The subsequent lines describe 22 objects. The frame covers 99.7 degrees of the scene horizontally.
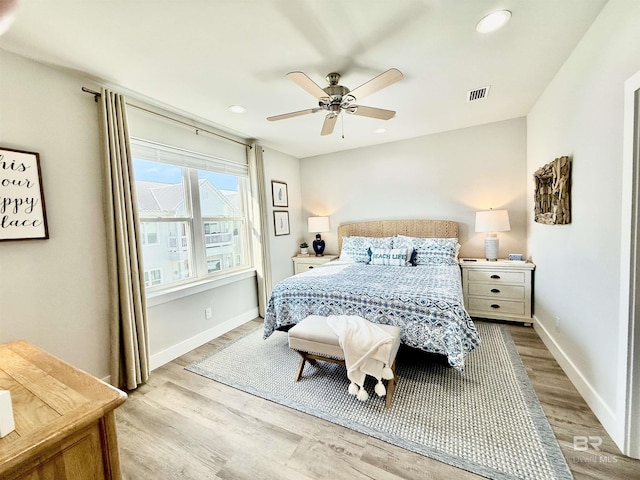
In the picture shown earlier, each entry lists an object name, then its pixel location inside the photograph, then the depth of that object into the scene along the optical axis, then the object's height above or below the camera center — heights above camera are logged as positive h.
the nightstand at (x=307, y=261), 4.45 -0.59
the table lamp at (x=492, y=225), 3.32 -0.09
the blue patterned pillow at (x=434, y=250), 3.50 -0.39
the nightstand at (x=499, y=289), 3.18 -0.87
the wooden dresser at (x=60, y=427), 0.71 -0.55
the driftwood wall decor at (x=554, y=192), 2.17 +0.20
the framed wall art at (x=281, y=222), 4.31 +0.08
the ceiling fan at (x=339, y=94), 1.84 +1.00
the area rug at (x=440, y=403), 1.51 -1.32
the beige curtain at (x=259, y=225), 3.80 +0.04
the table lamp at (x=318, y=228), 4.58 -0.04
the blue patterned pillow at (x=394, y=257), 3.50 -0.46
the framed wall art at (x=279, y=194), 4.30 +0.55
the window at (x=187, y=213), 2.74 +0.21
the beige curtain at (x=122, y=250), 2.21 -0.13
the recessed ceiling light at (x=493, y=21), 1.61 +1.21
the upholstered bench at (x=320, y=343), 2.04 -0.93
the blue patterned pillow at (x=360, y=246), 3.83 -0.33
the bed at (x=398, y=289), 2.11 -0.61
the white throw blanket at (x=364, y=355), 1.90 -0.94
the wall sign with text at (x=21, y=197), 1.72 +0.28
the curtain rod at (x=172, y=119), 2.16 +1.17
